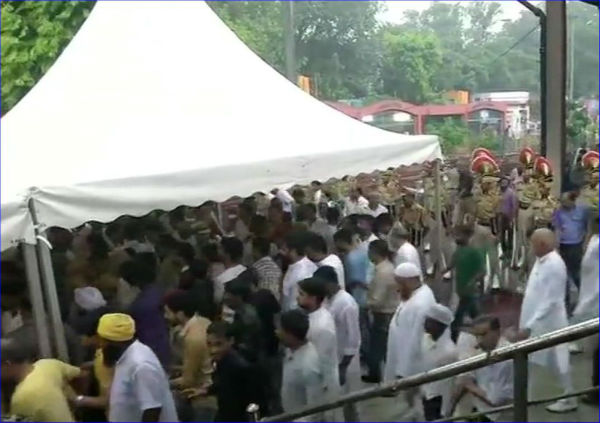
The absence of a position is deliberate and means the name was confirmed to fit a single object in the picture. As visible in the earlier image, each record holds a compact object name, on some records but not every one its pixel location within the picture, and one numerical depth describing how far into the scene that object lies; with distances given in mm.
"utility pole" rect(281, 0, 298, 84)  14516
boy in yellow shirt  3945
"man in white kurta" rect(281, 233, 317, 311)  6250
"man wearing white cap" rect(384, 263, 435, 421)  5062
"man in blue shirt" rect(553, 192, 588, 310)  8422
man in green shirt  7121
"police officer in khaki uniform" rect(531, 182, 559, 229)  9422
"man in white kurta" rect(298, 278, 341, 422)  4785
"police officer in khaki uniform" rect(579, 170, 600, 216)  8741
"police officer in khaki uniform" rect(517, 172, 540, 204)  10328
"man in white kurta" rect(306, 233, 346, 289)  6383
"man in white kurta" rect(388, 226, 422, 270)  6668
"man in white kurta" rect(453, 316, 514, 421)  4785
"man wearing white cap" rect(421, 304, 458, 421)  4891
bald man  5824
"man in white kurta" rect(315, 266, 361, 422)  5512
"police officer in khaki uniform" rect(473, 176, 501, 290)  8047
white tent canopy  5414
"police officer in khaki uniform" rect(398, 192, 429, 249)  9758
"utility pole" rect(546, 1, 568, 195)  13062
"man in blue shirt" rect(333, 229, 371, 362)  6750
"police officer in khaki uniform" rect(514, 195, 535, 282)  9719
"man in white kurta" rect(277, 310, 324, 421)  4664
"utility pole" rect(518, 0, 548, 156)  12820
